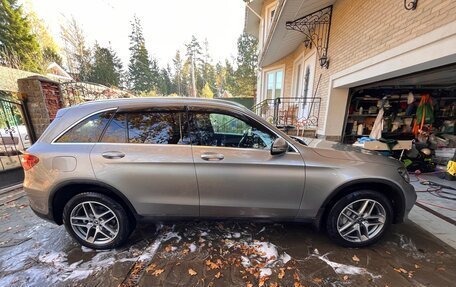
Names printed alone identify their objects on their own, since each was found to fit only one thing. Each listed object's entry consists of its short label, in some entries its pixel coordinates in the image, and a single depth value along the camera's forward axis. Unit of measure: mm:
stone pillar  4305
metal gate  4285
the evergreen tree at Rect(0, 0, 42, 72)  18308
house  2877
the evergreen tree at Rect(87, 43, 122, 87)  25906
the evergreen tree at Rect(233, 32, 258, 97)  29931
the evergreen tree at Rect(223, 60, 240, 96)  33059
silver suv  2131
